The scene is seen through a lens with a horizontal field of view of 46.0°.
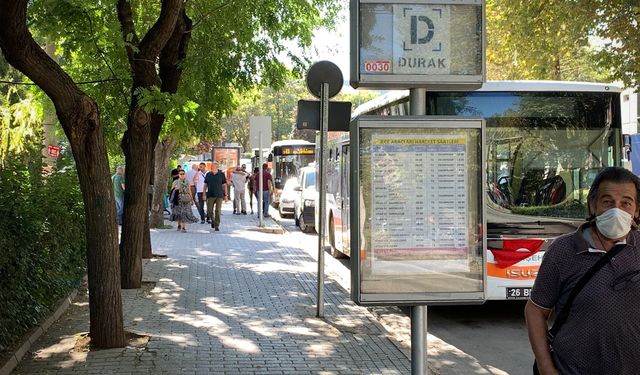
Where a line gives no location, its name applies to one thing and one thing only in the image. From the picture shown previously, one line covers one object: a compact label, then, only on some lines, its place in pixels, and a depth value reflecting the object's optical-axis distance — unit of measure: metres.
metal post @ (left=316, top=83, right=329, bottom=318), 9.14
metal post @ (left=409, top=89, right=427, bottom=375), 4.50
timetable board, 4.34
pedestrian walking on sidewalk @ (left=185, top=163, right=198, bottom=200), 27.96
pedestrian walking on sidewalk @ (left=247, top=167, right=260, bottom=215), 30.59
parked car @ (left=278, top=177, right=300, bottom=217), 28.98
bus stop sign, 4.44
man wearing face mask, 3.12
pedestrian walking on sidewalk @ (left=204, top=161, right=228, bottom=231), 21.67
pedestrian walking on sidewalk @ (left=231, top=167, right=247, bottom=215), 27.77
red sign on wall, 14.68
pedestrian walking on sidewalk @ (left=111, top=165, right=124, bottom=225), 19.30
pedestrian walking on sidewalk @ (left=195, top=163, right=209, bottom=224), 25.75
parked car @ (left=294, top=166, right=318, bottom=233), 22.73
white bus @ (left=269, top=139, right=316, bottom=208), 36.34
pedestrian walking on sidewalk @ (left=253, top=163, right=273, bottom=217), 27.60
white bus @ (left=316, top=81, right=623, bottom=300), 9.19
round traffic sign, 9.21
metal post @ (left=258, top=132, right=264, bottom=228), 22.83
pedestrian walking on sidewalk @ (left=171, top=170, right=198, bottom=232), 21.77
